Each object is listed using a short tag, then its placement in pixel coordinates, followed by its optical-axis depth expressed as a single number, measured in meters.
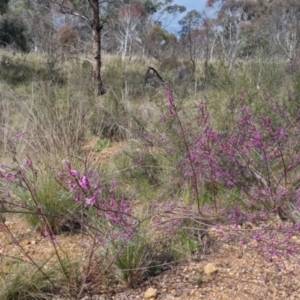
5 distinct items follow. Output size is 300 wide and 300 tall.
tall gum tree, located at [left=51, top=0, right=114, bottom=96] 7.08
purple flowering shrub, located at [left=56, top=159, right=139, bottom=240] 1.61
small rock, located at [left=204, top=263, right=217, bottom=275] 2.18
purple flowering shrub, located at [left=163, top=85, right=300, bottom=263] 2.40
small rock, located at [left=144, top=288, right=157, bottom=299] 2.00
